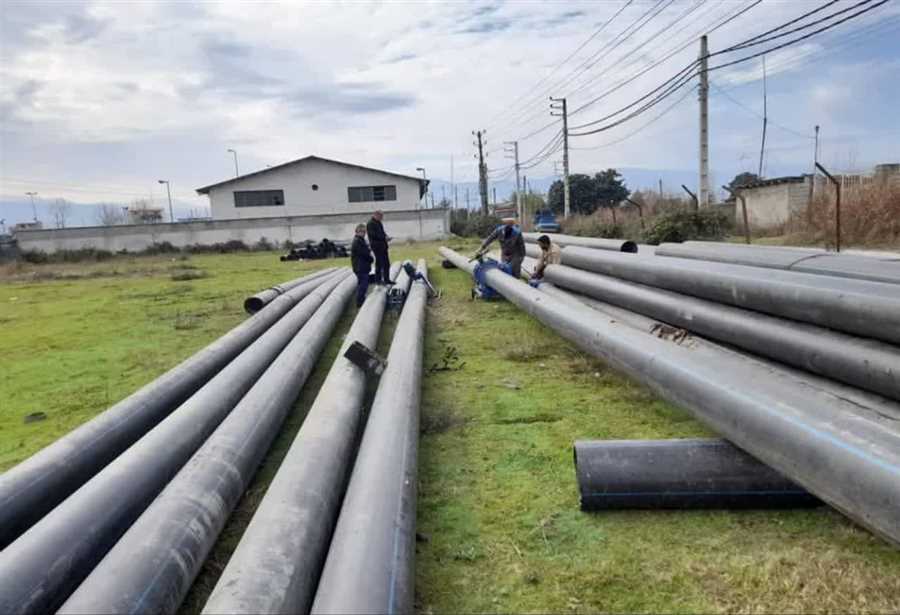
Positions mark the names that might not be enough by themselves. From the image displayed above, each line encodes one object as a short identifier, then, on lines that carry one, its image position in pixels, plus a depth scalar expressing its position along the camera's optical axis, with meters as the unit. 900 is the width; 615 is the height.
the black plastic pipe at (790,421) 2.26
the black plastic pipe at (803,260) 4.32
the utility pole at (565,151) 29.04
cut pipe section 2.84
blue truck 23.26
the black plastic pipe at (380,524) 1.97
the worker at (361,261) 8.61
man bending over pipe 8.71
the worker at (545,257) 8.62
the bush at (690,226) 14.80
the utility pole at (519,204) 36.39
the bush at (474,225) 30.80
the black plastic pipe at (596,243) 9.32
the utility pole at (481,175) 42.29
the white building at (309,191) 33.28
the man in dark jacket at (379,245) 9.12
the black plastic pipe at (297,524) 1.97
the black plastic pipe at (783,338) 3.20
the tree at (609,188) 37.34
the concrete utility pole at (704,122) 16.36
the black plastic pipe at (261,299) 8.43
